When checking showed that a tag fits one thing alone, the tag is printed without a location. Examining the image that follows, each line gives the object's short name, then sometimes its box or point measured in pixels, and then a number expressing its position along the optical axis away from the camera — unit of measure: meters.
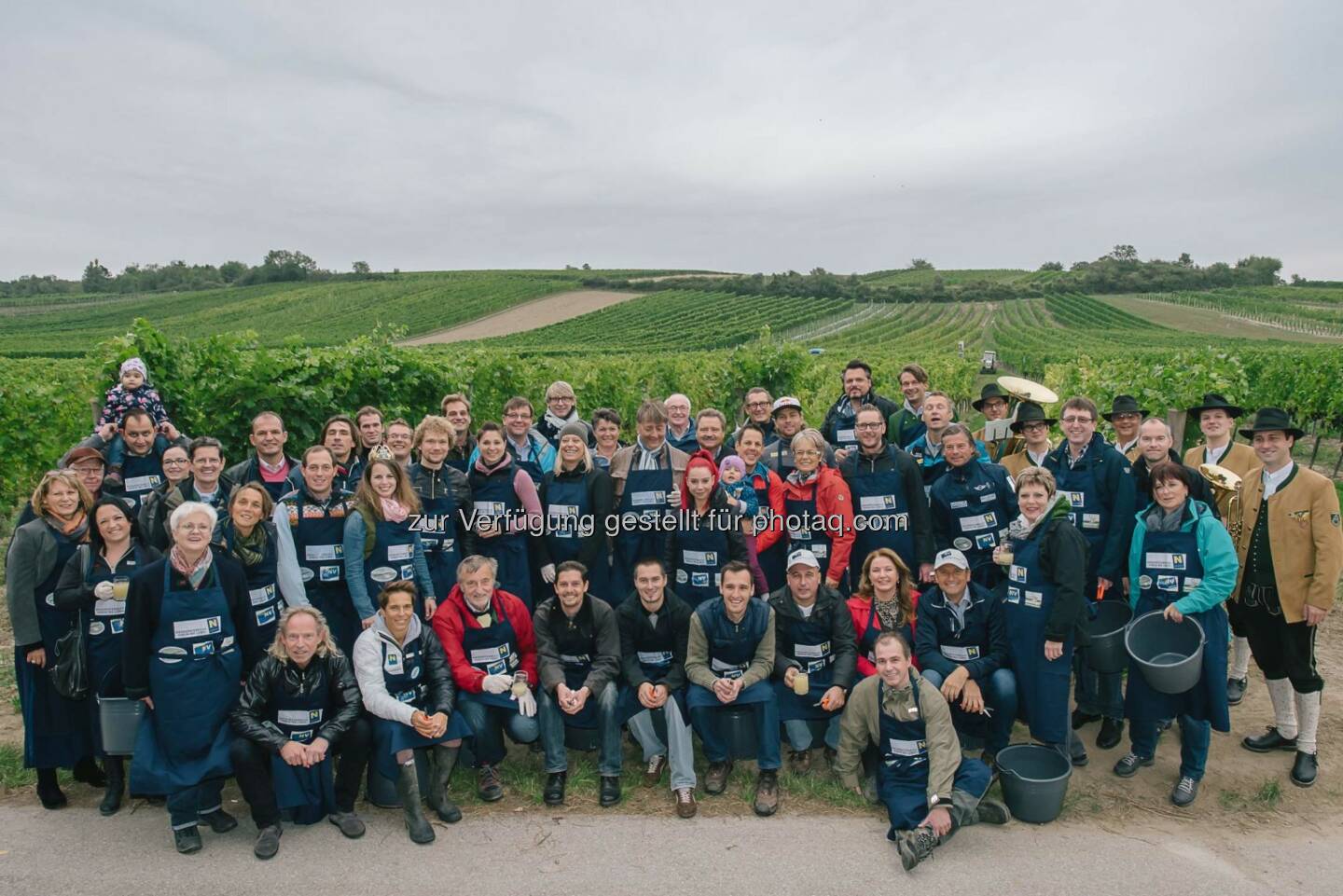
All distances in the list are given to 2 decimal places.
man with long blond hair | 4.38
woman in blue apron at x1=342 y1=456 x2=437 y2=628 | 5.16
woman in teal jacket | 4.91
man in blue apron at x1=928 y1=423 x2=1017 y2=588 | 5.70
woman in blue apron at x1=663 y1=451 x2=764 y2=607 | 5.57
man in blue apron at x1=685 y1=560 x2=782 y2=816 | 4.96
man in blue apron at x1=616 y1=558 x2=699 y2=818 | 5.05
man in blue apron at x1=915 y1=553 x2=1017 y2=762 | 5.12
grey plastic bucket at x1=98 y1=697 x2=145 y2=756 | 4.54
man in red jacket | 4.96
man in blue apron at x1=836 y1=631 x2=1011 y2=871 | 4.38
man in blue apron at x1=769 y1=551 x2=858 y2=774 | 5.22
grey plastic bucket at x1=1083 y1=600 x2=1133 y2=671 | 5.18
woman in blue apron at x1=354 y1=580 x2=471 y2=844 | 4.55
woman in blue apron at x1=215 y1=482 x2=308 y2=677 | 4.76
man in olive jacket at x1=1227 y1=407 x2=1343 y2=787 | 5.12
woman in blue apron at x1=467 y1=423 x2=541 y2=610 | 5.80
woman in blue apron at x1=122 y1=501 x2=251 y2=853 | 4.34
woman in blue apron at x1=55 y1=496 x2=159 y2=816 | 4.59
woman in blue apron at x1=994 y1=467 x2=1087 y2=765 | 4.98
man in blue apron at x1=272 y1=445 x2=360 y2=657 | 5.11
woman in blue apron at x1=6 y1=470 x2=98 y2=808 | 4.58
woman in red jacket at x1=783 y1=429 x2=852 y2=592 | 5.77
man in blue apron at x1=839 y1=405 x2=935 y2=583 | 5.85
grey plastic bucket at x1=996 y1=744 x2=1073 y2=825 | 4.50
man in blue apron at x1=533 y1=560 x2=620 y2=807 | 4.93
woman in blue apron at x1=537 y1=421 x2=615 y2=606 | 5.86
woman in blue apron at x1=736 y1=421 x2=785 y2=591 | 5.89
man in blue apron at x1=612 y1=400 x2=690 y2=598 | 5.88
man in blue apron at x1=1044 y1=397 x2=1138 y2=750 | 5.55
